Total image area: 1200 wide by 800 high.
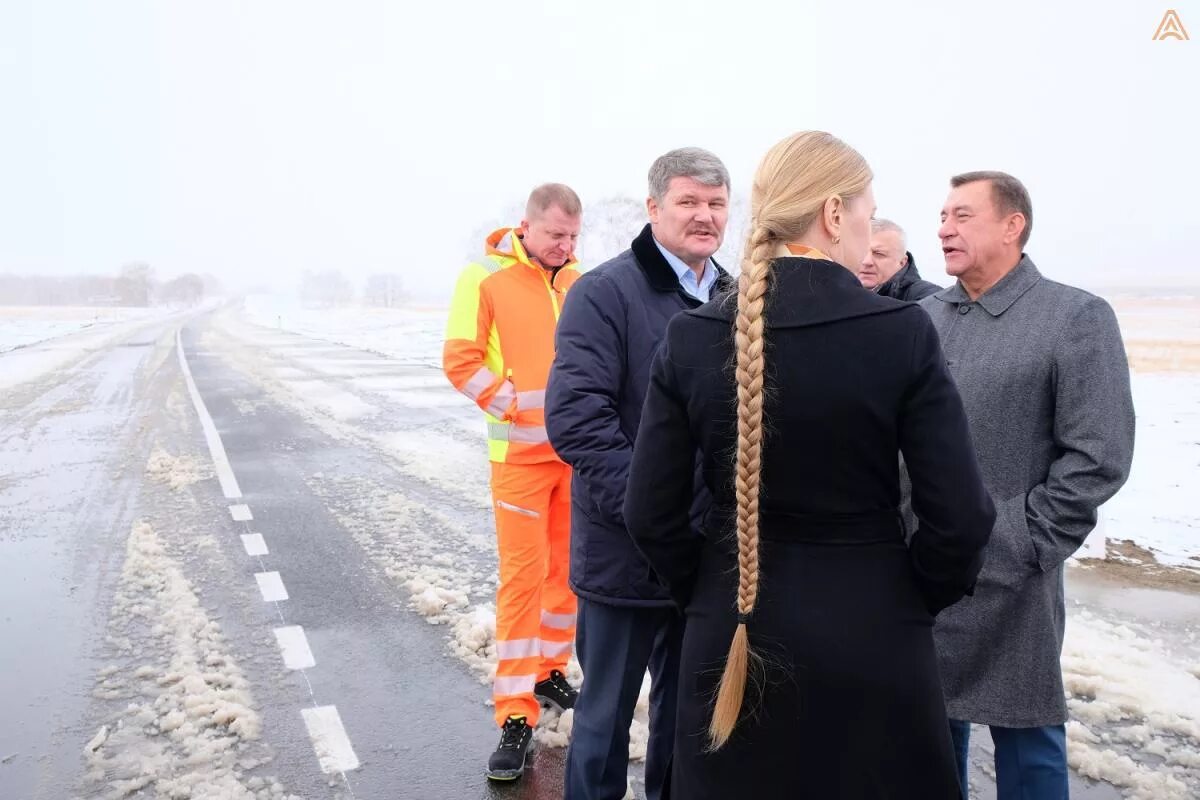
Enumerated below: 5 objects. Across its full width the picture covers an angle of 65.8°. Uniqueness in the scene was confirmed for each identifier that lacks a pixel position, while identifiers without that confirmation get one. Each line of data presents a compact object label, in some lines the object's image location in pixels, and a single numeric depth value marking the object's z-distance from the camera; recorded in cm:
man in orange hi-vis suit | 361
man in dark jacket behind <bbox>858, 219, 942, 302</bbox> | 461
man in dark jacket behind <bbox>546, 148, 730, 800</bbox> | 271
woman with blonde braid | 171
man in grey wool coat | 248
